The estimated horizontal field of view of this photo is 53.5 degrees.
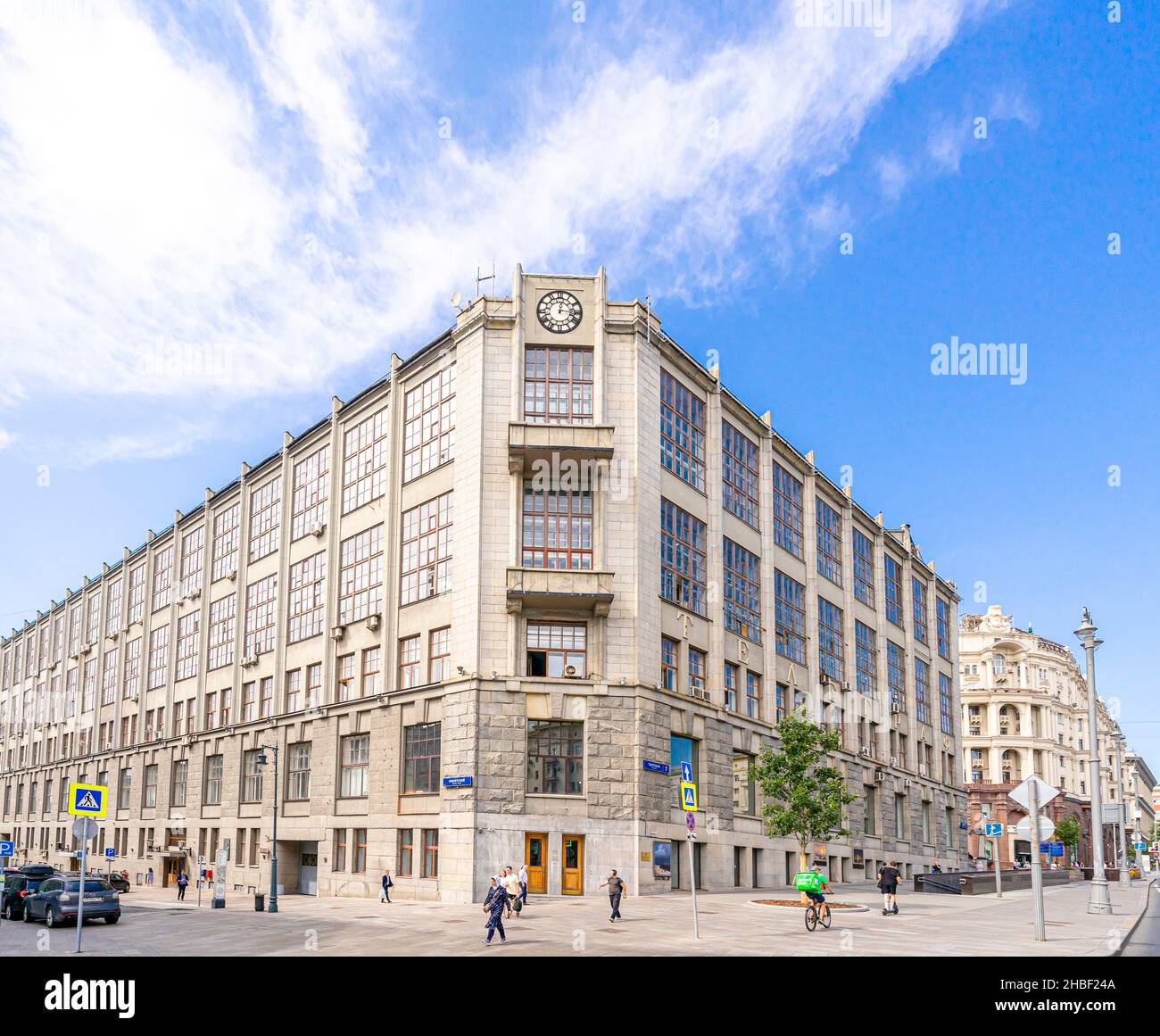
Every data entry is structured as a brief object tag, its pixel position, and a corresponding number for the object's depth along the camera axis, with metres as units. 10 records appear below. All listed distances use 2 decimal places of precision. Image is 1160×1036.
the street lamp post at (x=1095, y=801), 35.72
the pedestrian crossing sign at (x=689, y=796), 26.73
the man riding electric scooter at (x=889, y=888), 36.22
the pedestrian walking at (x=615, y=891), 31.92
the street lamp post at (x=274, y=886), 38.91
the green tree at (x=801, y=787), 42.50
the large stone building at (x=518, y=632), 43.88
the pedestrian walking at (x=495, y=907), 26.20
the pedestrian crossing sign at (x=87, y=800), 25.64
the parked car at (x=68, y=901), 31.97
